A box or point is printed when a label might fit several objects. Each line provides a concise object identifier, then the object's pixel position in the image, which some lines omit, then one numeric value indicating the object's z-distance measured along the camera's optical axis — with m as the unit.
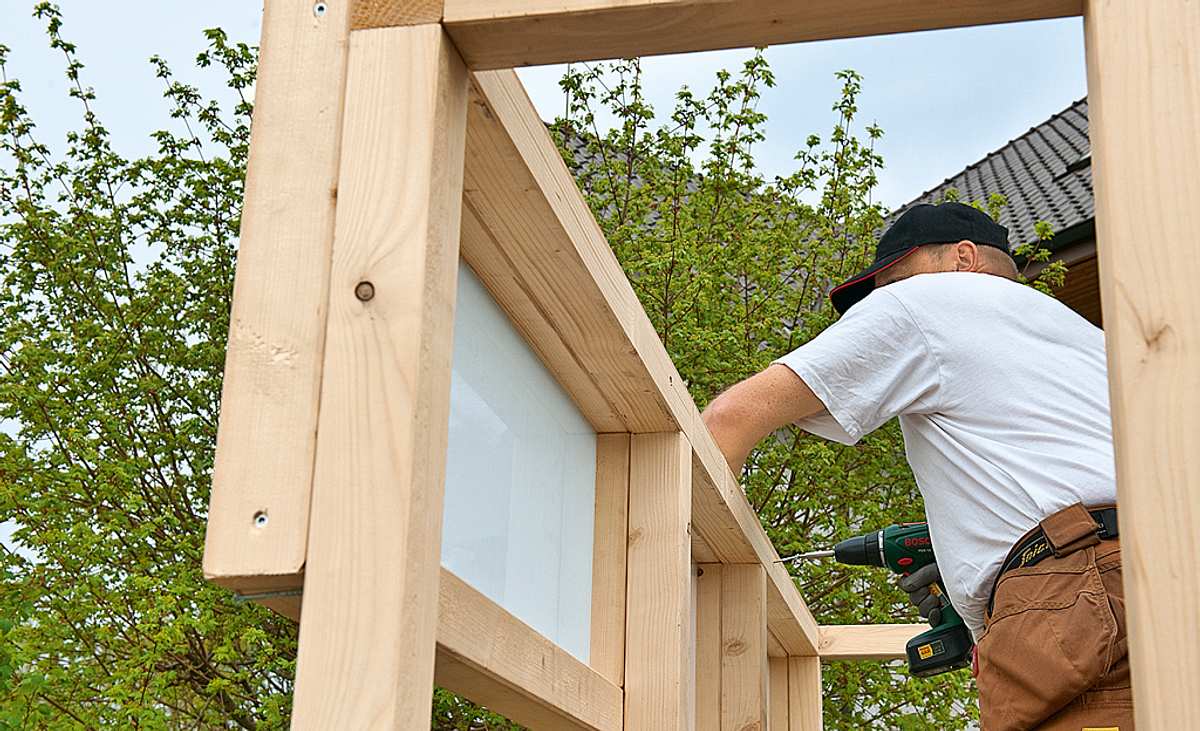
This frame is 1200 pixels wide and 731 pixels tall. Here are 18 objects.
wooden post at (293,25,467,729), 1.04
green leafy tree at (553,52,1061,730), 5.14
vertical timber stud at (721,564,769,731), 2.86
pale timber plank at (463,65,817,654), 1.46
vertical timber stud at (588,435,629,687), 2.12
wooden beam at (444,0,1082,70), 1.17
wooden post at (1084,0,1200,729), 0.96
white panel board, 1.52
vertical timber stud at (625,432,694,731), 2.11
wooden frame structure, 1.01
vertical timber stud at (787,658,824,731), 4.11
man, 1.75
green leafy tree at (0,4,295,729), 4.29
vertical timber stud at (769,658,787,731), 4.13
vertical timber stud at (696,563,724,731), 2.89
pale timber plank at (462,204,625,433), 1.63
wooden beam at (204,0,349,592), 1.08
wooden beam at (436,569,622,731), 1.32
